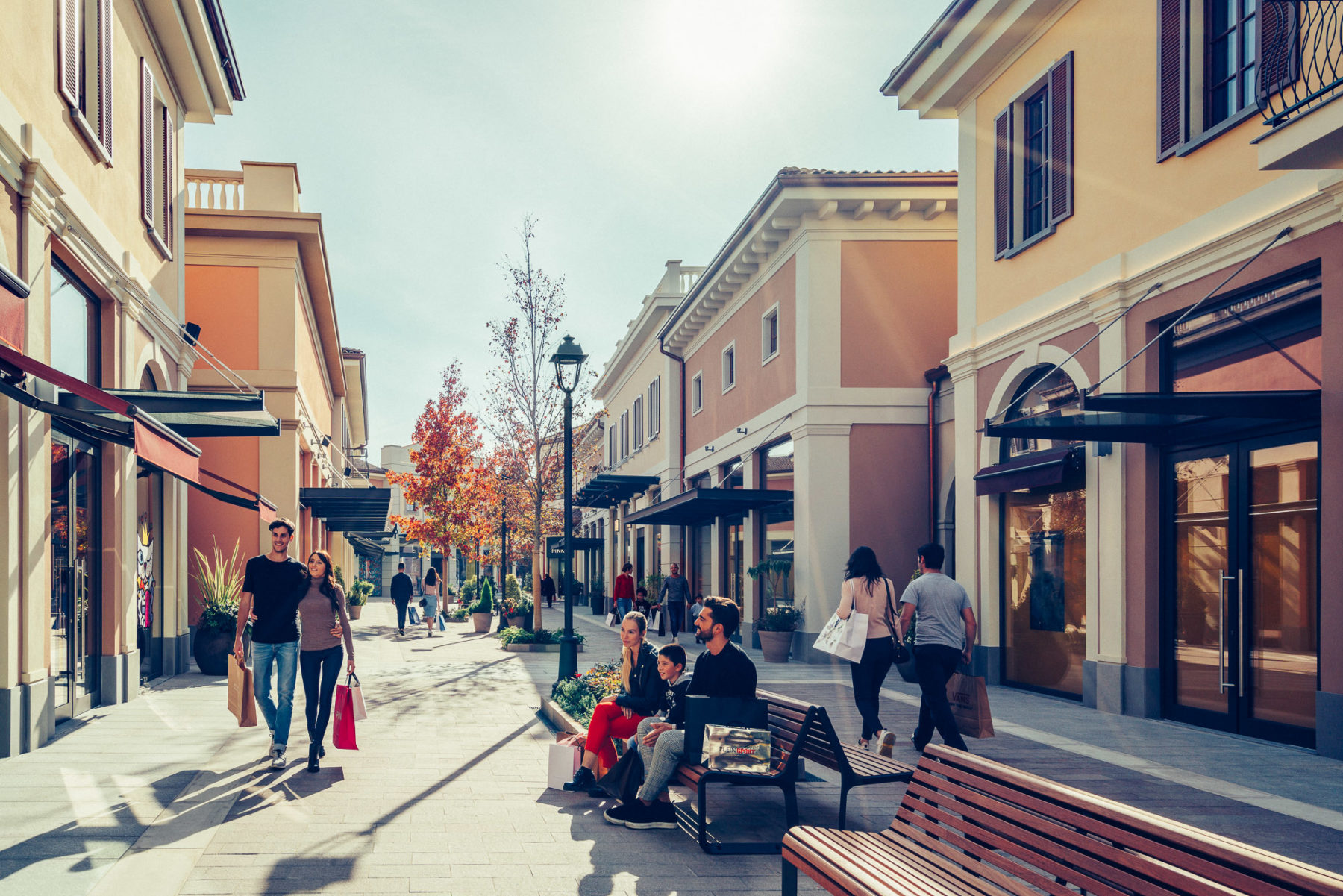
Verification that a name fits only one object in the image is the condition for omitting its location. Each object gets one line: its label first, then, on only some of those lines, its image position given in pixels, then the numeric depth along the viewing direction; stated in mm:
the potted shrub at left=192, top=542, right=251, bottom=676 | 13750
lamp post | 12461
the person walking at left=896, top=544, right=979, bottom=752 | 8234
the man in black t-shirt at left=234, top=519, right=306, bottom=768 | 7773
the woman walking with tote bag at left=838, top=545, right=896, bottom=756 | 8641
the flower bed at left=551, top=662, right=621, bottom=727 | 8945
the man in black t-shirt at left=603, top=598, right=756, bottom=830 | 6156
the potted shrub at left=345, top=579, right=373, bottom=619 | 31898
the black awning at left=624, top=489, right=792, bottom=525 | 19156
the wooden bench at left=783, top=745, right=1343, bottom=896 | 2701
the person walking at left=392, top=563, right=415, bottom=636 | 25891
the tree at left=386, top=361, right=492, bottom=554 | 32625
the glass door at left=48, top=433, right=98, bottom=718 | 9516
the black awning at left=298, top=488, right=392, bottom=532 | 21078
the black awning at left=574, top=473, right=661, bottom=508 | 28359
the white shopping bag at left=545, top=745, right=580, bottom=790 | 7188
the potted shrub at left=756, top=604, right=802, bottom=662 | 17359
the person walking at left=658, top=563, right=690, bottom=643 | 22906
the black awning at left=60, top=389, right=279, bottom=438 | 9523
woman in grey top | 7855
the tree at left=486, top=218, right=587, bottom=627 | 24062
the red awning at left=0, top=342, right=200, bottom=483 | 6586
